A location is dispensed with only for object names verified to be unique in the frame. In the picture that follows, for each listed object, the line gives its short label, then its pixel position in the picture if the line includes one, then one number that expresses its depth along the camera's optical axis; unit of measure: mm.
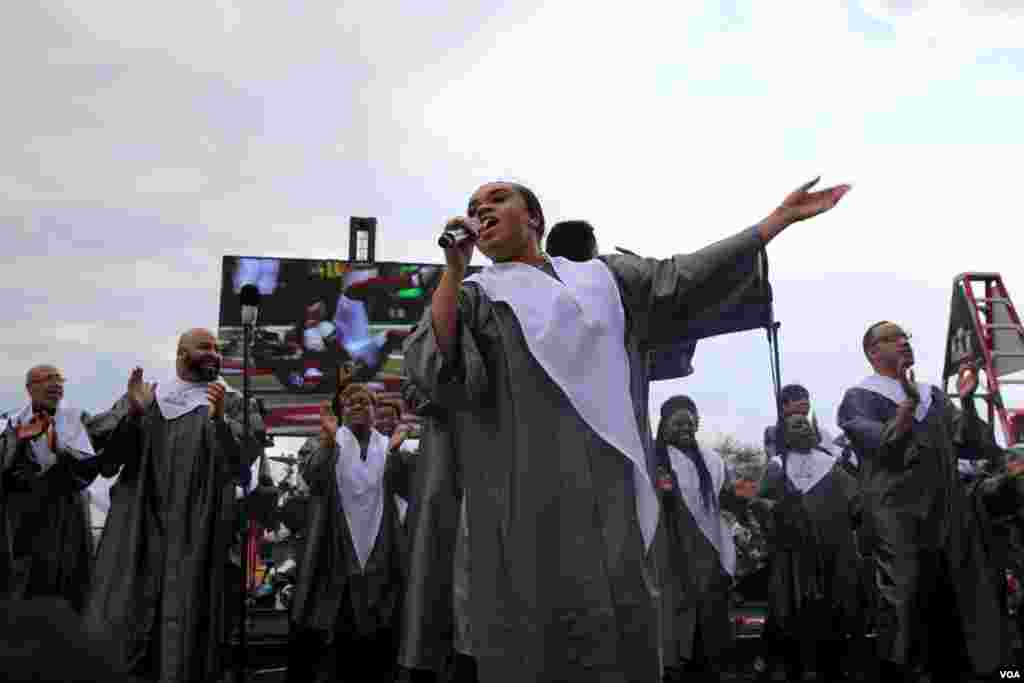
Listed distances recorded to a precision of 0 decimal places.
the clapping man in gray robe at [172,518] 6602
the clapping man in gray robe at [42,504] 8203
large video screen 19344
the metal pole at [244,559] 5852
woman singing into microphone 3520
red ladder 9617
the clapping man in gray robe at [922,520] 7129
